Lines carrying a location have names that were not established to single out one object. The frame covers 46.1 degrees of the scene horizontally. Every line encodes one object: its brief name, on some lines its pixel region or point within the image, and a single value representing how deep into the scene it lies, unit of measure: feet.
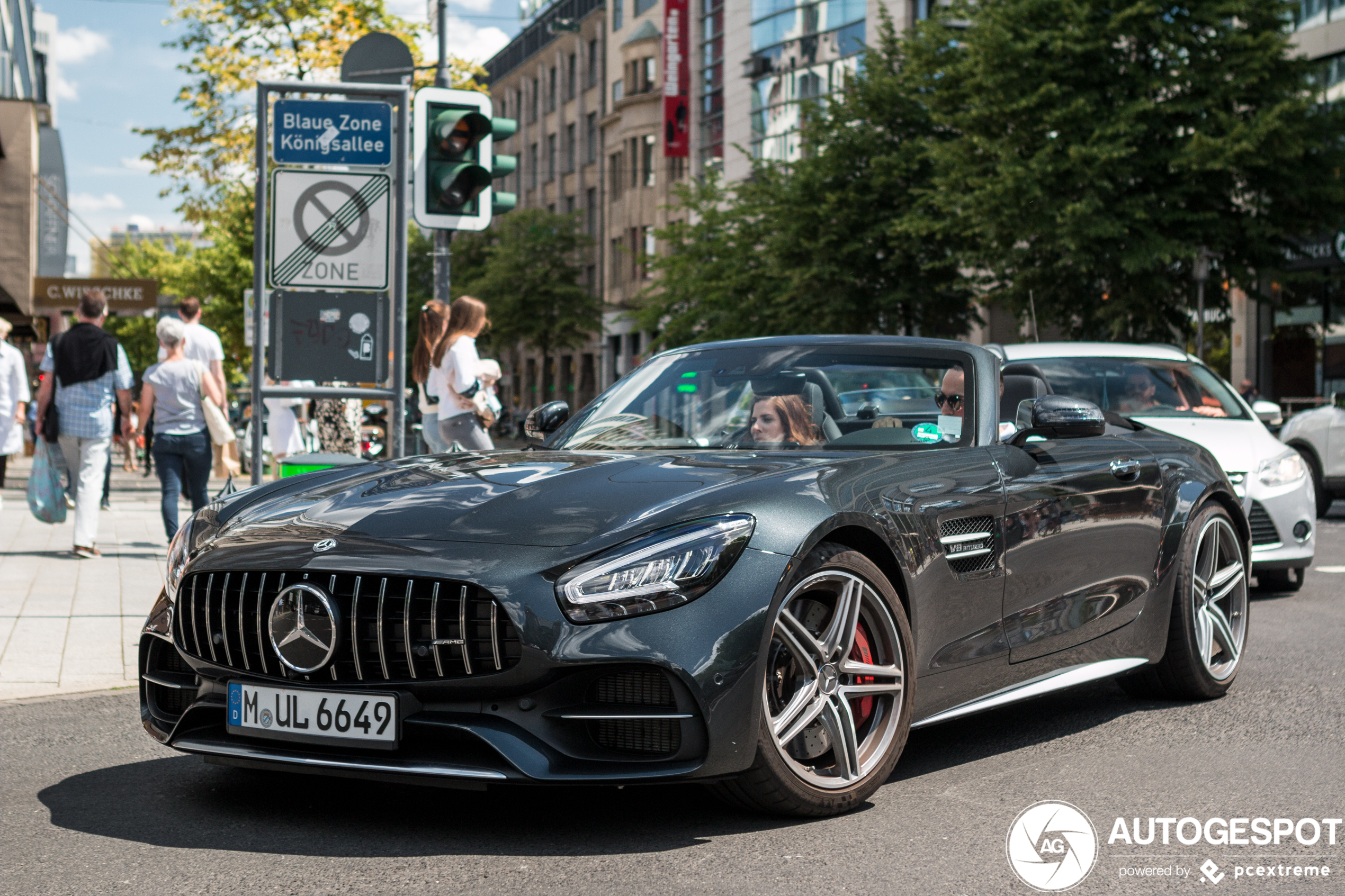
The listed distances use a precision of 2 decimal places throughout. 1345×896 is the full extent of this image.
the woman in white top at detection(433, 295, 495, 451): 34.35
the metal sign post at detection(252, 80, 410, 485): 25.67
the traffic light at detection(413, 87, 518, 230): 28.76
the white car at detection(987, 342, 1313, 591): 29.91
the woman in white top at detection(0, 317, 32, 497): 44.80
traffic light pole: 37.06
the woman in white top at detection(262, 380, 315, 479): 42.04
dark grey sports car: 12.19
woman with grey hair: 35.73
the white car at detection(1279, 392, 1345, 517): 50.39
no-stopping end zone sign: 26.03
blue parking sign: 26.13
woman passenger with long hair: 16.24
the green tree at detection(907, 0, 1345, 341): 75.10
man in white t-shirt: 39.40
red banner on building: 184.65
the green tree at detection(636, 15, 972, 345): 101.86
